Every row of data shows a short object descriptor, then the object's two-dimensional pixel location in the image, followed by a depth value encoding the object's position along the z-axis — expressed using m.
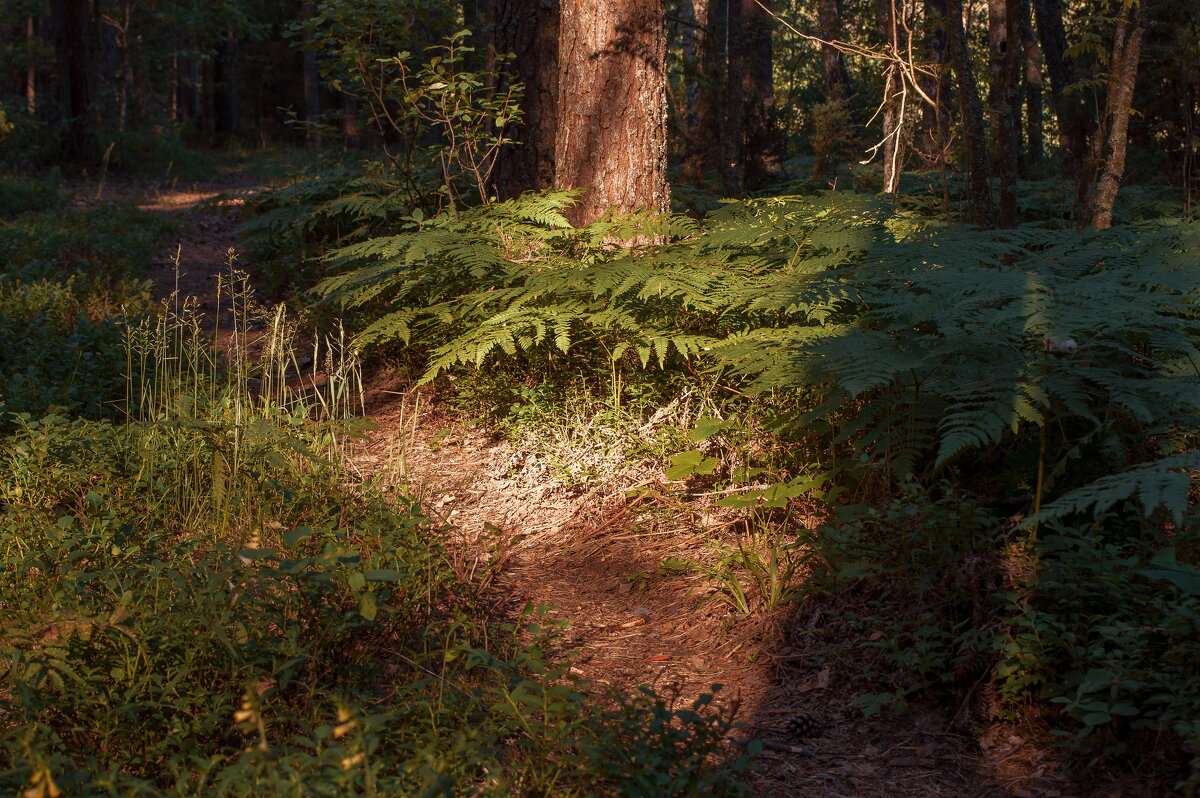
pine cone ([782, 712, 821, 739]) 3.05
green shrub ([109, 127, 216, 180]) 17.77
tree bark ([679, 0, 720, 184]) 11.51
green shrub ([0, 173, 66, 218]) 12.23
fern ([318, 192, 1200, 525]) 3.12
